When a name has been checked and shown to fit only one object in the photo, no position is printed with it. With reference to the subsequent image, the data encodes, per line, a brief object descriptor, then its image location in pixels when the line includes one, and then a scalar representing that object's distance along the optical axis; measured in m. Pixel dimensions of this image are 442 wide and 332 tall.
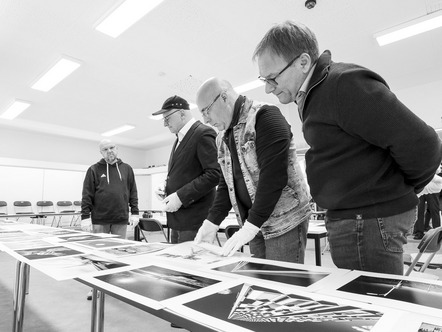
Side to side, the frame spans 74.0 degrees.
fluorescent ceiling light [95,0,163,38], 2.88
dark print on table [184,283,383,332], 0.39
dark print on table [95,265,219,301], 0.55
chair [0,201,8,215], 7.25
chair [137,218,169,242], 2.90
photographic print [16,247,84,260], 0.93
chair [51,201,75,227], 8.13
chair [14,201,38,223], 7.50
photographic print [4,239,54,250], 1.14
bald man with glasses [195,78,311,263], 0.94
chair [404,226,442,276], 1.38
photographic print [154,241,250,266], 0.86
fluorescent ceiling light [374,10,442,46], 3.37
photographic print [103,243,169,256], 0.98
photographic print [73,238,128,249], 1.15
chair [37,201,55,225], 7.81
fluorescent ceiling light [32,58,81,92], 4.28
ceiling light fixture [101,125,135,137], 7.88
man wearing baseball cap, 1.45
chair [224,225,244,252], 2.29
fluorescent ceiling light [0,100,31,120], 5.93
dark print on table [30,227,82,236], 1.69
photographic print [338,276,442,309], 0.49
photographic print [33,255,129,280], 0.69
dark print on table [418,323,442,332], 0.37
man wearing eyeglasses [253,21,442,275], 0.63
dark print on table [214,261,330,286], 0.63
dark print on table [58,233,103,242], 1.38
